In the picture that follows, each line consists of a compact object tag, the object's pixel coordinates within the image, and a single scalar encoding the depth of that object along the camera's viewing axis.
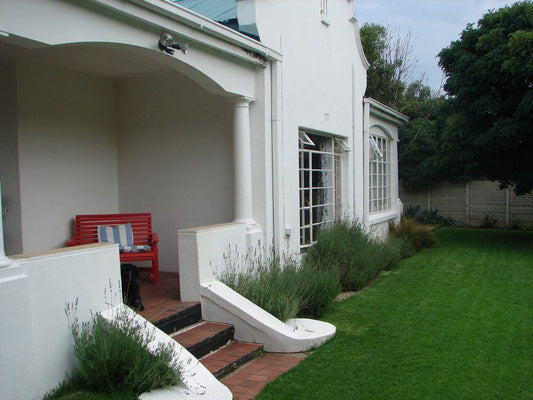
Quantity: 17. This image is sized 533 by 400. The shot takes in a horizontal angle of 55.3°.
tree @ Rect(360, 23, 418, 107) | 26.33
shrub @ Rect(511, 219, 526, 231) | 18.81
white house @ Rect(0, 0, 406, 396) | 5.79
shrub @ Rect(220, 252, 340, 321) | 5.96
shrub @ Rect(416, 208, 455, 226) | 20.52
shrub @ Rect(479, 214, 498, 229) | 19.55
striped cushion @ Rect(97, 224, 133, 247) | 6.99
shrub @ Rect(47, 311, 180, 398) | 3.94
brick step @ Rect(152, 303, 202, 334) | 5.18
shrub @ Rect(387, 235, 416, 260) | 11.45
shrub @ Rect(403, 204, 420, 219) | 20.65
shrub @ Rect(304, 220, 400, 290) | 8.46
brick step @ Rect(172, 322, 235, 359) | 5.01
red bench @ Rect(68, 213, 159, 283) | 6.68
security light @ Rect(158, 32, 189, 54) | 5.45
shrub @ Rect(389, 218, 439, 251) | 13.59
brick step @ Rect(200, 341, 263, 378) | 4.79
